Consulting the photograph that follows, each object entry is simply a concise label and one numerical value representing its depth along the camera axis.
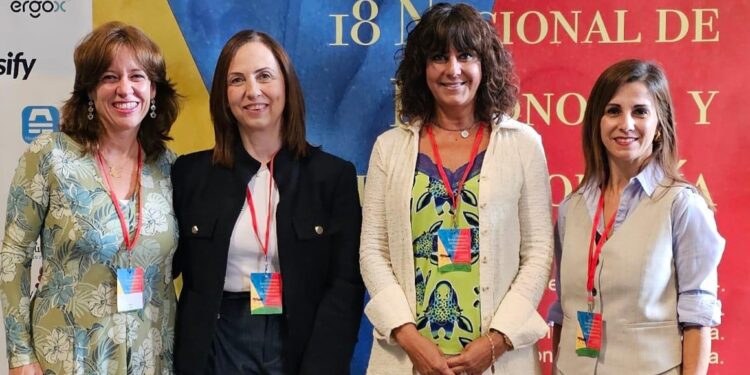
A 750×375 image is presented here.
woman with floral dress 2.17
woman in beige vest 2.04
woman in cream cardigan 2.15
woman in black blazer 2.26
